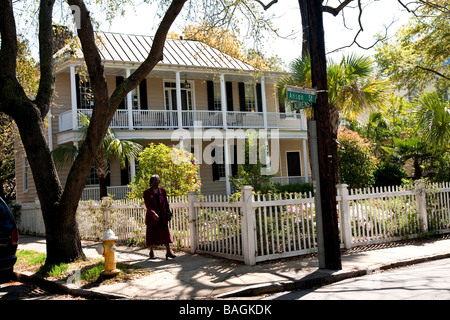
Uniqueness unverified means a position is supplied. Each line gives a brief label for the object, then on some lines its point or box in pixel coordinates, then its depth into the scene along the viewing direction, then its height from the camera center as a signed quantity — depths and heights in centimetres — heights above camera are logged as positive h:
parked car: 732 -65
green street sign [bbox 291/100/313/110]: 745 +141
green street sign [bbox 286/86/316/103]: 725 +156
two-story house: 1958 +409
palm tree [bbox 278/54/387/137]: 1253 +299
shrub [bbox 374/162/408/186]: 1777 +36
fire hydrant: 731 -90
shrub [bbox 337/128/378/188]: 1498 +71
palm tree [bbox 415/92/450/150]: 1329 +181
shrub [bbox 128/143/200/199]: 1275 +71
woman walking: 895 -44
